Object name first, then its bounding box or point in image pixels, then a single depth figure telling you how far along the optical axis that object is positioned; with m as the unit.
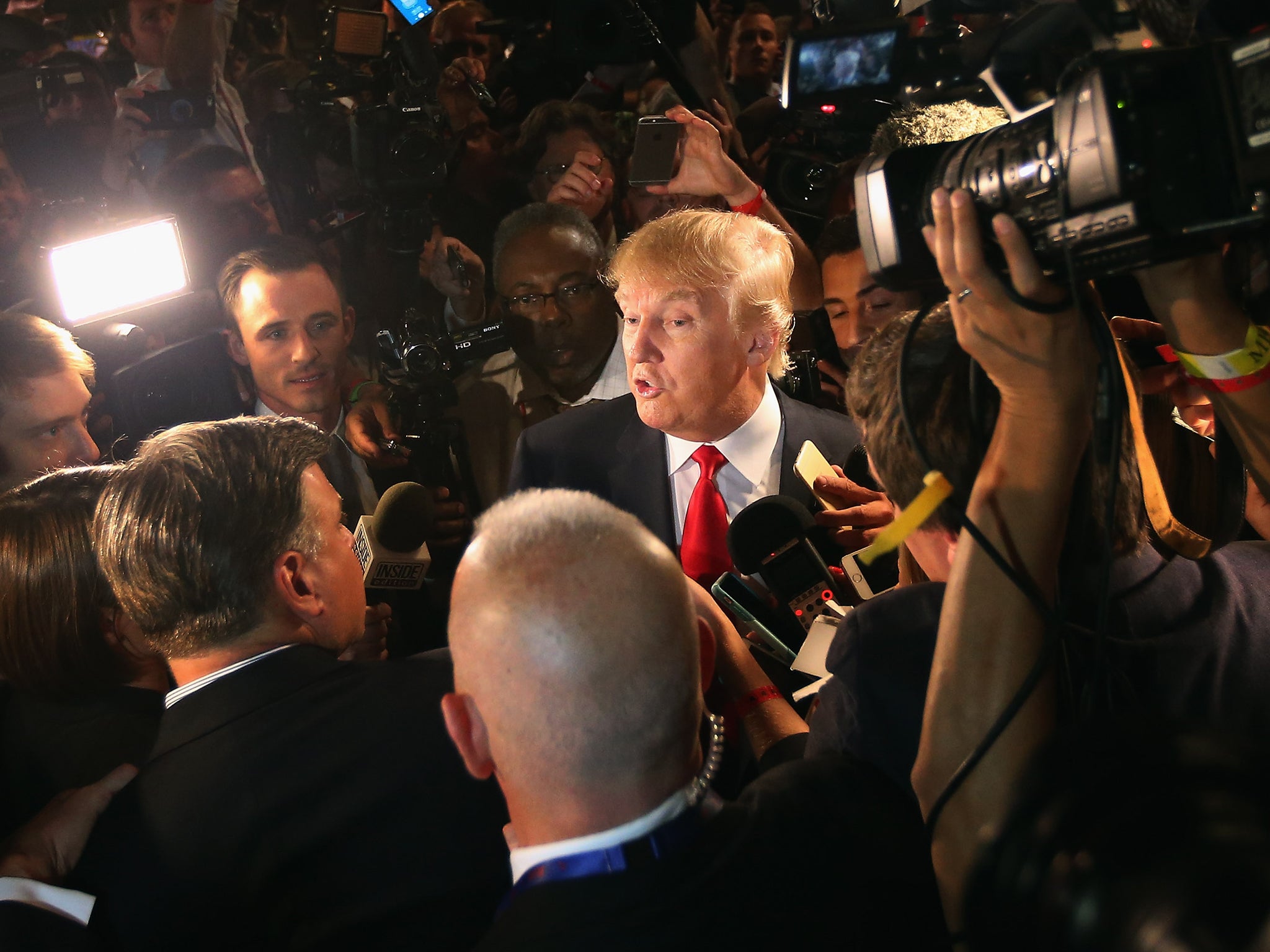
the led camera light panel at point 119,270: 2.83
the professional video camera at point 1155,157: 0.94
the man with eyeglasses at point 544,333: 3.24
